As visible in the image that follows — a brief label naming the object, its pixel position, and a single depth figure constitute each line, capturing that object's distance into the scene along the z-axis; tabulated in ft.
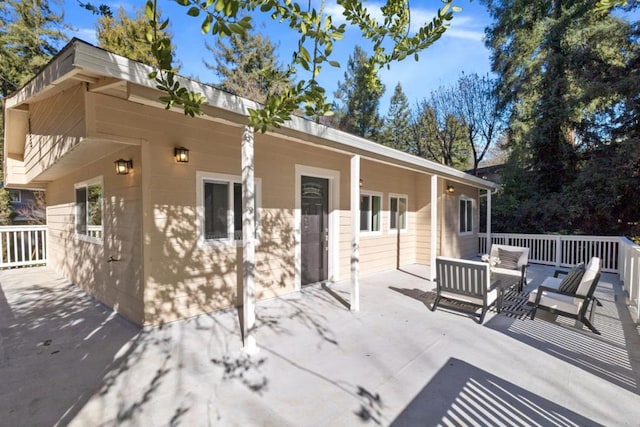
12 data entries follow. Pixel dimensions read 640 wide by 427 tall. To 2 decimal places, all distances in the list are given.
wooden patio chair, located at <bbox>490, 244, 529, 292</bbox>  19.80
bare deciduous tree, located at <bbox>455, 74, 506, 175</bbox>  47.03
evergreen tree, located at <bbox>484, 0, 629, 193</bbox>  31.12
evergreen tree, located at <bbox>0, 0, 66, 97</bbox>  36.55
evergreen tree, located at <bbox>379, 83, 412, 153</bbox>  58.95
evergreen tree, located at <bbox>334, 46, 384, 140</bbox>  58.44
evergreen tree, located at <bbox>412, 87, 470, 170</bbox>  51.20
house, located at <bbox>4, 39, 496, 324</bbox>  10.14
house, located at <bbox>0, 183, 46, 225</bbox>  39.58
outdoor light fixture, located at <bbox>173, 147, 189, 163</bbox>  12.23
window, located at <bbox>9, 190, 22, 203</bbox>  52.22
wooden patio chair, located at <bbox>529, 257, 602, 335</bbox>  12.42
